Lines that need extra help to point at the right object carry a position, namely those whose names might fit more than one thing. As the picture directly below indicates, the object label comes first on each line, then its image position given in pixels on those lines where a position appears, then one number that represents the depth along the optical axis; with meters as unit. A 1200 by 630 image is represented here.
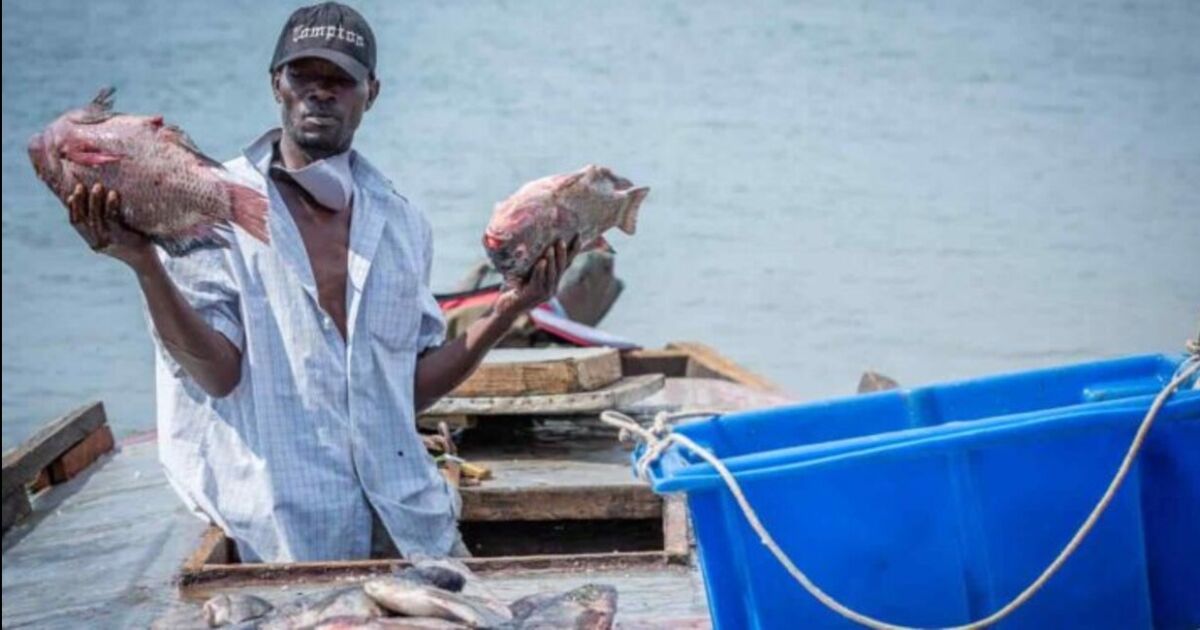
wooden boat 9.55
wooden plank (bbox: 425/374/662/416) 13.36
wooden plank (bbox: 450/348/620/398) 13.46
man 9.74
